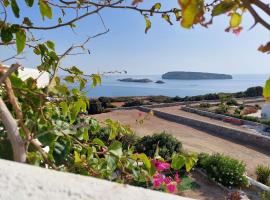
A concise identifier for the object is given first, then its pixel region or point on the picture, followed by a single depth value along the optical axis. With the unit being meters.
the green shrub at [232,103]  12.31
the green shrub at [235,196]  3.69
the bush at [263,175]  4.54
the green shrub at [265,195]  3.68
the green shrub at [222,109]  10.73
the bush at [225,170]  4.34
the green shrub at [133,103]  12.68
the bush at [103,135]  5.11
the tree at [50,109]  0.60
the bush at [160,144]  5.06
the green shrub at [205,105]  12.27
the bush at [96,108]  10.59
